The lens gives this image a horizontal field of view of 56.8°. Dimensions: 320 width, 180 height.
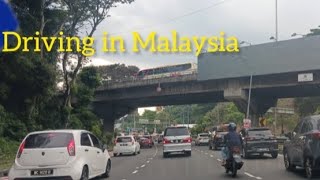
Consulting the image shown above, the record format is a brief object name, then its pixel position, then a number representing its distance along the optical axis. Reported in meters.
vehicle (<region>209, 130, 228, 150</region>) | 24.36
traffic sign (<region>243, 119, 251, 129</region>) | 29.26
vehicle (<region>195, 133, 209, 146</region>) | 36.76
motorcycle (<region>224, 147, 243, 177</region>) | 9.92
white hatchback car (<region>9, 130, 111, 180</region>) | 8.25
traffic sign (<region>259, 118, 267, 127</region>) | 29.19
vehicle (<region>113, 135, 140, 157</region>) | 22.81
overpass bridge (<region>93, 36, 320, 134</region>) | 27.99
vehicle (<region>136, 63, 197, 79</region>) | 34.73
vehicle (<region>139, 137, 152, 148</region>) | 36.49
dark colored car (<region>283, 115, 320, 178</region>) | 8.65
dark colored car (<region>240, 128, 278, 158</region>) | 16.07
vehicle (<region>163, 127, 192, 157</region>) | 18.44
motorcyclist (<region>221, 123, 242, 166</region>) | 10.14
